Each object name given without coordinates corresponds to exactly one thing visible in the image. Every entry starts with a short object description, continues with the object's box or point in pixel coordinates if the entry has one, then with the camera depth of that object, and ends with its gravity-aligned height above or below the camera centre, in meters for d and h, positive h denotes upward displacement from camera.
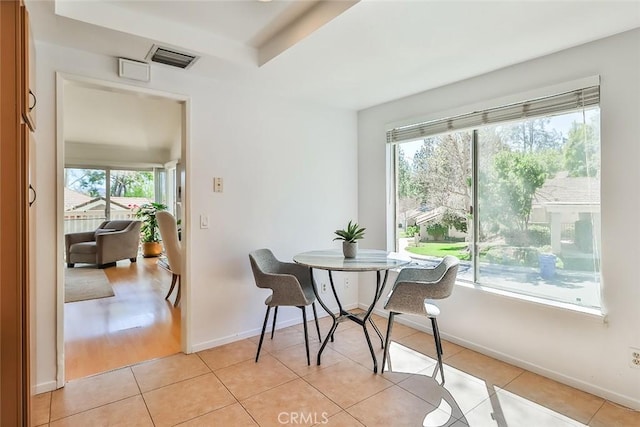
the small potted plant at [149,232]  7.31 -0.36
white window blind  2.25 +0.77
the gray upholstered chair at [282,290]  2.50 -0.56
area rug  4.39 -0.99
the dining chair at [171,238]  3.83 -0.25
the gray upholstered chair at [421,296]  2.30 -0.57
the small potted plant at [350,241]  2.77 -0.22
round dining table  2.38 -0.36
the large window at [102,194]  7.07 +0.48
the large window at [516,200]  2.33 +0.10
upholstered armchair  6.06 -0.53
